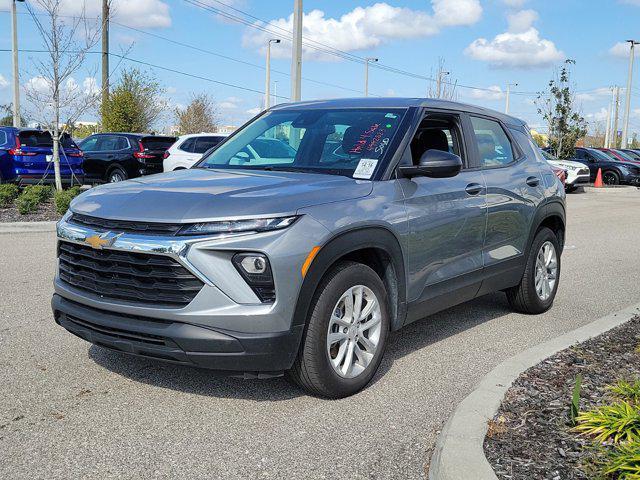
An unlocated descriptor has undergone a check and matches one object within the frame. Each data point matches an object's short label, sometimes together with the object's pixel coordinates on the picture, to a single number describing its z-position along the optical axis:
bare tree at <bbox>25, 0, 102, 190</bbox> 15.36
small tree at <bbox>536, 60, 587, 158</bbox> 33.44
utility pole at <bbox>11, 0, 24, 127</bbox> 29.50
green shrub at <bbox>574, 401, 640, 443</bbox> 3.34
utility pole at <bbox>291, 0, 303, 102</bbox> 17.97
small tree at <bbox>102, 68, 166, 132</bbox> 31.30
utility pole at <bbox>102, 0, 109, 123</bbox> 28.05
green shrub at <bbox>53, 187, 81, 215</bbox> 13.28
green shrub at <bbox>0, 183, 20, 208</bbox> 13.91
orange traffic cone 30.44
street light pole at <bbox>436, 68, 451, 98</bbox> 33.59
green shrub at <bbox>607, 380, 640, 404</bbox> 3.76
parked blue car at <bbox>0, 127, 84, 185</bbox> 16.14
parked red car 32.94
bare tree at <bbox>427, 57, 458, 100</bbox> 33.59
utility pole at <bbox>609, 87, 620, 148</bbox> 78.31
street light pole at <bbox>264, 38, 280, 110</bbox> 41.65
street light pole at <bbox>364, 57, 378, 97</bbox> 51.10
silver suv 3.77
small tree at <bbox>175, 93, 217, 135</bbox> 50.78
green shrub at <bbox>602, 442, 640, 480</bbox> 2.93
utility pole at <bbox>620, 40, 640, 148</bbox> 45.38
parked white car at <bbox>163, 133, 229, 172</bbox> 16.62
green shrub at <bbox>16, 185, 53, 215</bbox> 13.17
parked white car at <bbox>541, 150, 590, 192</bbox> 25.72
